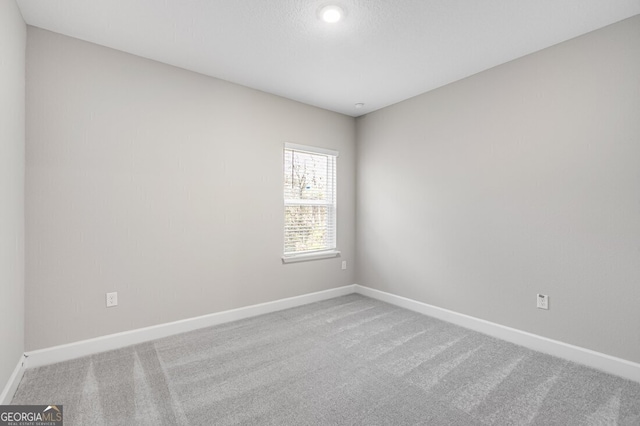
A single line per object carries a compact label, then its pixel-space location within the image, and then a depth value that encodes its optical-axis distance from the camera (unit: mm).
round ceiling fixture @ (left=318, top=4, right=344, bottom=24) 2092
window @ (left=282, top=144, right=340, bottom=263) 3814
